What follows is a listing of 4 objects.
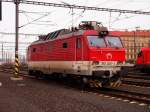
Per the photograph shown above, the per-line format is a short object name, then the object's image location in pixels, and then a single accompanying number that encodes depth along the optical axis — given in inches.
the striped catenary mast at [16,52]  1188.4
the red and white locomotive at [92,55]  743.7
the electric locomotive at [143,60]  1357.0
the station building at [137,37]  3753.2
